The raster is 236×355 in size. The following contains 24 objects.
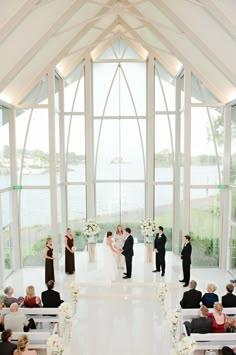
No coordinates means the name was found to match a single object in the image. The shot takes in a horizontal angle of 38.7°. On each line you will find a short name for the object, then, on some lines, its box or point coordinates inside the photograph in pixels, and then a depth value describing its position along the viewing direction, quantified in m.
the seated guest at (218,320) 6.10
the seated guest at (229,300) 7.00
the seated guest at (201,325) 6.05
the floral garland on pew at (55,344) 5.39
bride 9.85
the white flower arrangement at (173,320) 6.23
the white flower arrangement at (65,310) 6.50
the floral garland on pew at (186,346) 5.23
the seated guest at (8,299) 7.16
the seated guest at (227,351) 5.44
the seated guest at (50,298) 7.20
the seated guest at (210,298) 7.00
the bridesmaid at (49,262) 9.66
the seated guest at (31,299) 7.05
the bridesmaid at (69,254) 10.39
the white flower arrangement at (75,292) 7.88
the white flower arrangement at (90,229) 11.00
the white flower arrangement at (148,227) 10.90
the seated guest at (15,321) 6.15
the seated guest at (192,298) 7.08
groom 9.89
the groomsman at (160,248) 9.96
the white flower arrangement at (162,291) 8.20
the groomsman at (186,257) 9.45
